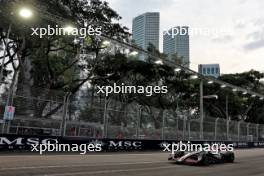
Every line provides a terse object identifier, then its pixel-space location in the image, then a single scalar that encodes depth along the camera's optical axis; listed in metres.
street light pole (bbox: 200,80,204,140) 28.94
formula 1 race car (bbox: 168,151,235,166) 14.34
